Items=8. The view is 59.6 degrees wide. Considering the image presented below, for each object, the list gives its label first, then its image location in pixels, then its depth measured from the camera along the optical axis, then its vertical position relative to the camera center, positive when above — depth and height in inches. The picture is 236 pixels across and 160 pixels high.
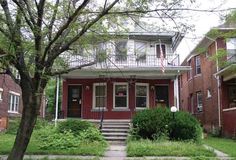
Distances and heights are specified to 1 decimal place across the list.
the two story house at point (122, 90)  509.2 +28.2
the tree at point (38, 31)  203.0 +72.5
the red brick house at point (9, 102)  604.8 -3.0
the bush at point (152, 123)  378.1 -40.0
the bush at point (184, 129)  373.2 -49.8
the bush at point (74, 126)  382.3 -47.0
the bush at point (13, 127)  497.0 -65.5
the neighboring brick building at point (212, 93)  510.2 +26.1
